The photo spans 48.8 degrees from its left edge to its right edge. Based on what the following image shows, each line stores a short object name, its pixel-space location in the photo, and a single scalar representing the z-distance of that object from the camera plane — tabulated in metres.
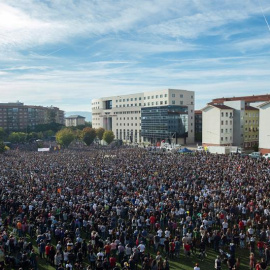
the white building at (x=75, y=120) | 191.75
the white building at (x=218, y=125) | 53.84
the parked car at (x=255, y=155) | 37.13
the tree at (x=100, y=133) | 73.82
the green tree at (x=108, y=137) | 67.62
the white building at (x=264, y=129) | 44.81
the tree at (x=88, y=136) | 64.19
